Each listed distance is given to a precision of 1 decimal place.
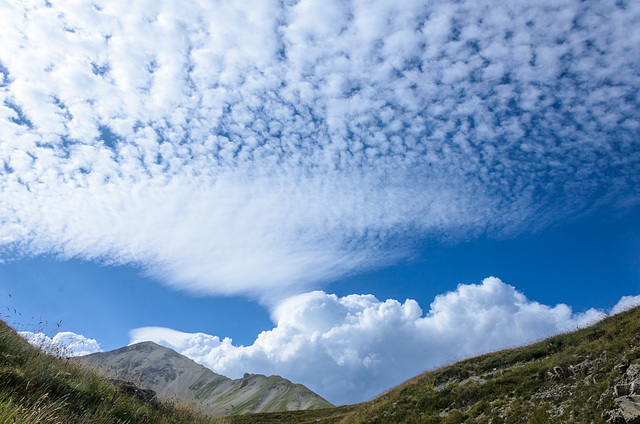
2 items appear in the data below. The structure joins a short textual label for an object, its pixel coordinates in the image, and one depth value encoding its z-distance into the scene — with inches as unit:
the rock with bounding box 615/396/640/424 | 396.6
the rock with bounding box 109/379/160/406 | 374.9
